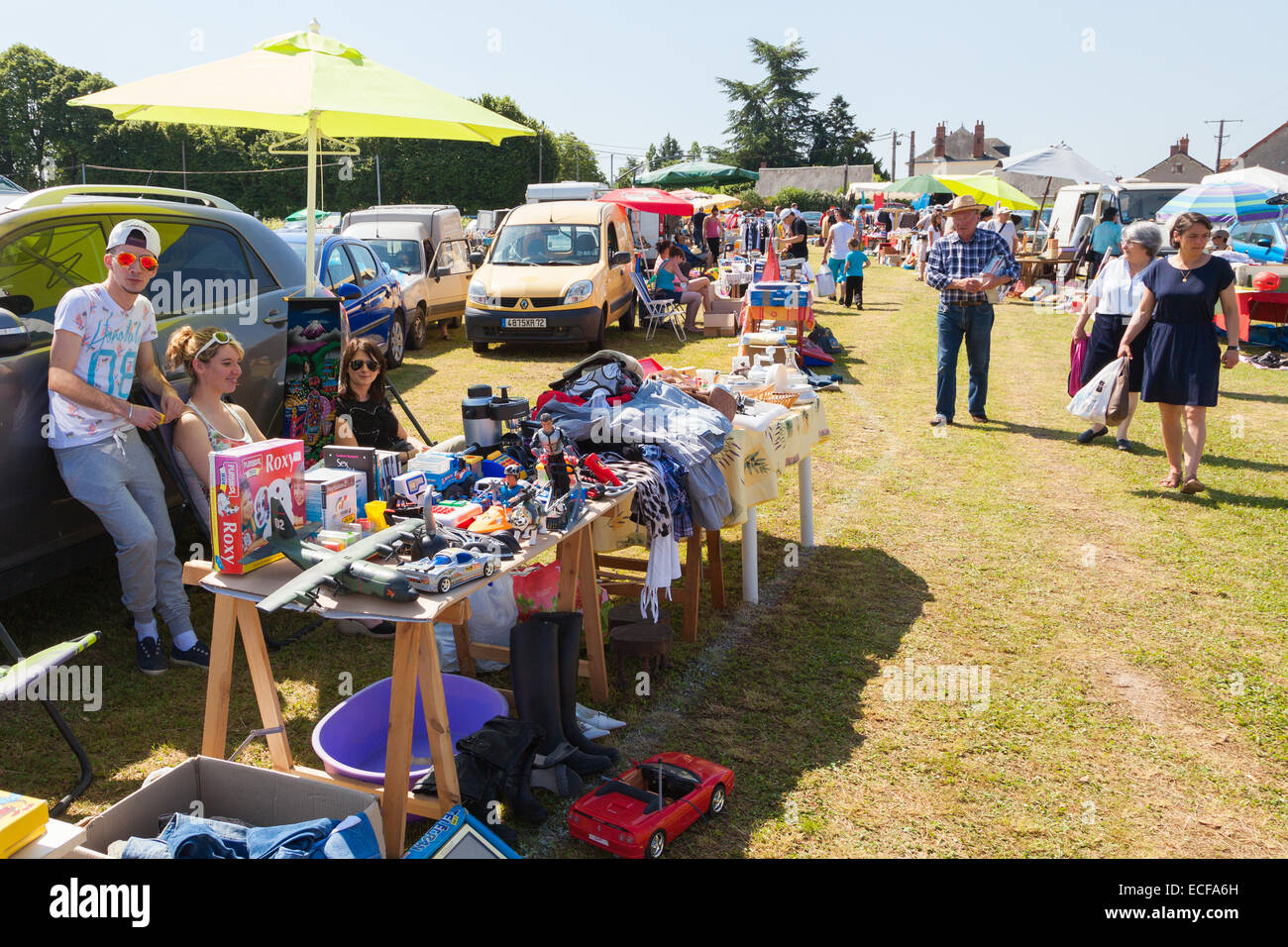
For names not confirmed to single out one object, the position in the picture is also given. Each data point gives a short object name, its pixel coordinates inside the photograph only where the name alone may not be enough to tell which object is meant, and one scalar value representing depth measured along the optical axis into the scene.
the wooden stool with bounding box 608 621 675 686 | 4.43
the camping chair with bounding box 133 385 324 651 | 4.39
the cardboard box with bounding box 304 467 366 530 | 3.26
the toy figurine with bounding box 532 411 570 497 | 3.83
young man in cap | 3.95
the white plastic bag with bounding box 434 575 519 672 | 4.52
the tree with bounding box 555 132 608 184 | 57.25
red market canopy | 18.86
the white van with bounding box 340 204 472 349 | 13.64
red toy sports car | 3.14
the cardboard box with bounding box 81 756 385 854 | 2.72
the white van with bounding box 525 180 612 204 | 27.64
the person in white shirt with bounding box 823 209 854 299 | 19.61
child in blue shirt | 18.76
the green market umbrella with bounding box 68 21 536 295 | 5.34
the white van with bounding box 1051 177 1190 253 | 23.19
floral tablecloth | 4.61
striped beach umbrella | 16.64
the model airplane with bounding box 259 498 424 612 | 2.81
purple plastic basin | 3.45
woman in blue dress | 6.88
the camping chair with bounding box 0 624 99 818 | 2.76
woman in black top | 5.14
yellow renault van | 12.86
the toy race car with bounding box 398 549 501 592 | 2.92
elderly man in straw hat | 8.72
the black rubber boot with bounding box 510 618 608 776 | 3.63
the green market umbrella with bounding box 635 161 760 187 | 25.73
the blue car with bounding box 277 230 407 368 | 10.68
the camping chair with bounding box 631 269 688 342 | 15.17
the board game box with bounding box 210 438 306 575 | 2.94
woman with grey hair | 7.94
